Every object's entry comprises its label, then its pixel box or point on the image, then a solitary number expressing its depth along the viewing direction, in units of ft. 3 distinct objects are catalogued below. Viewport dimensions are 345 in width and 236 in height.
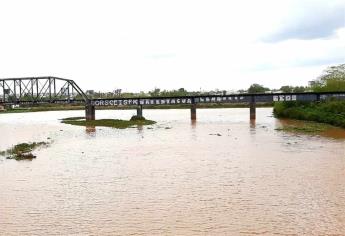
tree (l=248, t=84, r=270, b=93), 606.01
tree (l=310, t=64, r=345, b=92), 297.08
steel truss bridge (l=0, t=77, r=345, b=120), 275.59
